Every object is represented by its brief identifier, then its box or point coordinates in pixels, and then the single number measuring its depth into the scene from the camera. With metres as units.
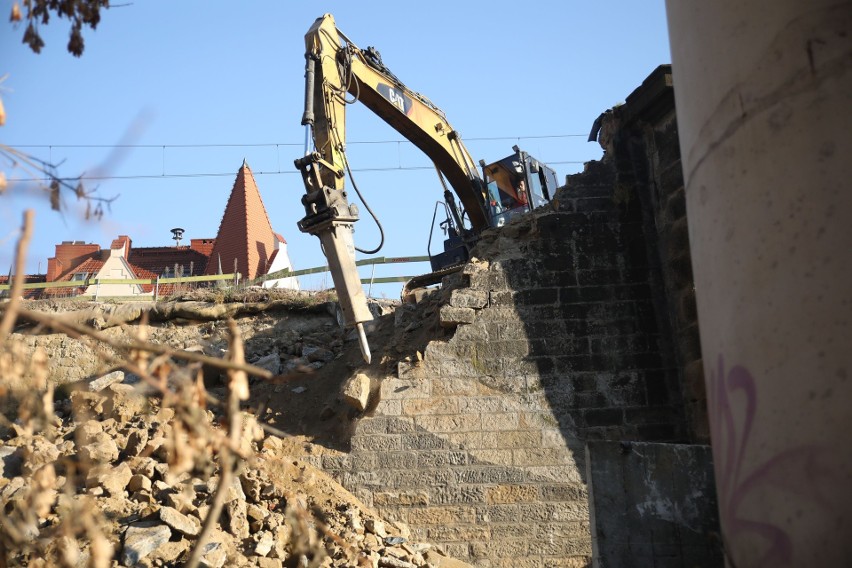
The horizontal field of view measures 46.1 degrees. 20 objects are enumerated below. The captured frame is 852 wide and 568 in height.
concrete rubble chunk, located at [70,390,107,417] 10.48
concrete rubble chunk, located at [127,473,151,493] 8.93
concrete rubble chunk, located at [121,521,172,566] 7.81
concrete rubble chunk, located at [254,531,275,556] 8.23
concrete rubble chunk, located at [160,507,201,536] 8.20
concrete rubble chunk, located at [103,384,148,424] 10.74
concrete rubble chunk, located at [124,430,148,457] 9.70
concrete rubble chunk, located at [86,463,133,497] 8.73
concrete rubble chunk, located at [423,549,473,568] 9.15
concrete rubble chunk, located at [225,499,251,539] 8.48
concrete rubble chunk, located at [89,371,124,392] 11.44
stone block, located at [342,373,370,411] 10.20
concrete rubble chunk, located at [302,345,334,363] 12.99
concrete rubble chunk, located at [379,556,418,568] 8.50
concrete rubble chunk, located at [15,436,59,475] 8.95
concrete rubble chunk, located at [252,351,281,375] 12.62
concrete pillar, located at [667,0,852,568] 2.21
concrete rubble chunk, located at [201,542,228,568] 7.72
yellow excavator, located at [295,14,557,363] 11.12
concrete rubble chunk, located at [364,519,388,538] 9.07
